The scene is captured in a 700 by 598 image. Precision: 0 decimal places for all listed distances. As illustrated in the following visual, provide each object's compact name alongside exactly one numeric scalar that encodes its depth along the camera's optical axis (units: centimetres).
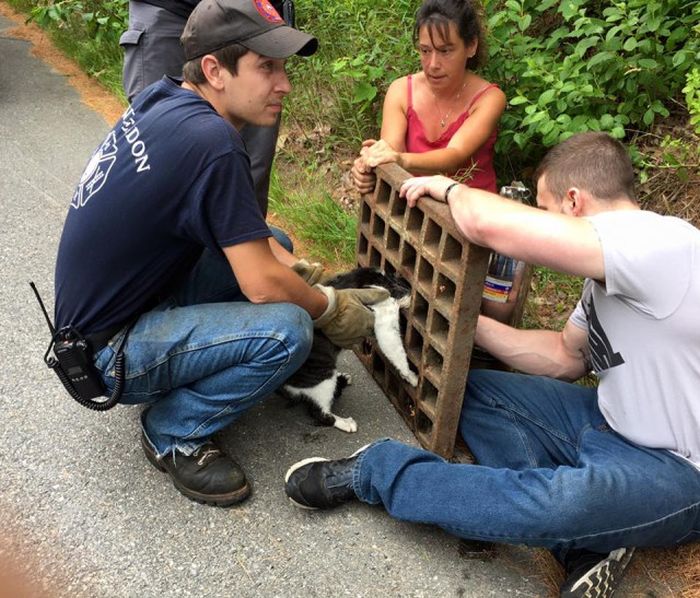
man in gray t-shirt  181
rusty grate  215
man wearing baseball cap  195
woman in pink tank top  292
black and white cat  246
